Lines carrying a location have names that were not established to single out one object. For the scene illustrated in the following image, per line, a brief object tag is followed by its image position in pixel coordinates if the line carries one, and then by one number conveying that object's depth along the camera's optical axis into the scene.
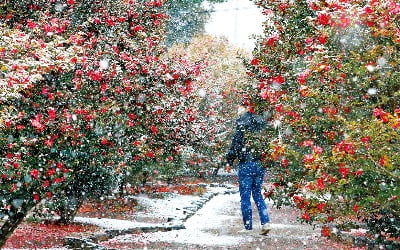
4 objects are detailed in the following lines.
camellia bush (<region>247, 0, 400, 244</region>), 9.01
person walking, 16.16
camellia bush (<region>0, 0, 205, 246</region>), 11.92
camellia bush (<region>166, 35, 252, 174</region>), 48.16
